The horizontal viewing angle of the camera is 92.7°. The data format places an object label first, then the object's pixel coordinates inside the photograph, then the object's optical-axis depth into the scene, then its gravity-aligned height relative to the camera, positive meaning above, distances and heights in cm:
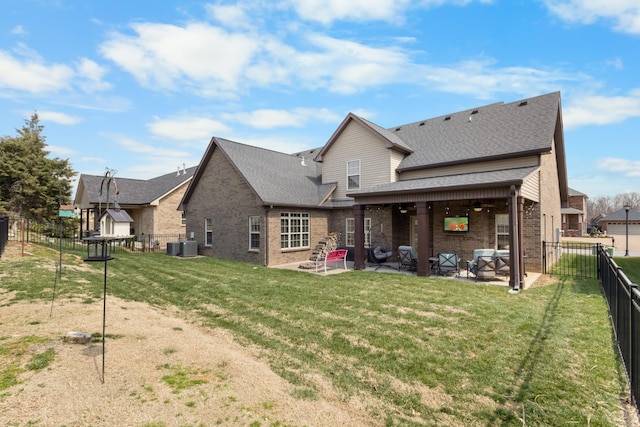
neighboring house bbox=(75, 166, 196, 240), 2538 +219
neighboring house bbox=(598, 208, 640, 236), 4356 -4
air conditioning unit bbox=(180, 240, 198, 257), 1845 -134
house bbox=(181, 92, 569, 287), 1262 +174
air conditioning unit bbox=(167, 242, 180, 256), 1884 -137
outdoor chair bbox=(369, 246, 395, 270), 1502 -154
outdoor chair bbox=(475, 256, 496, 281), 1095 -162
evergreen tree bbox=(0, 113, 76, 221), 2953 +499
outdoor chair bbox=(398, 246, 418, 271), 1304 -144
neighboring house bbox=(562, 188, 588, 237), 4541 +107
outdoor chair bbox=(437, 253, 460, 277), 1195 -149
